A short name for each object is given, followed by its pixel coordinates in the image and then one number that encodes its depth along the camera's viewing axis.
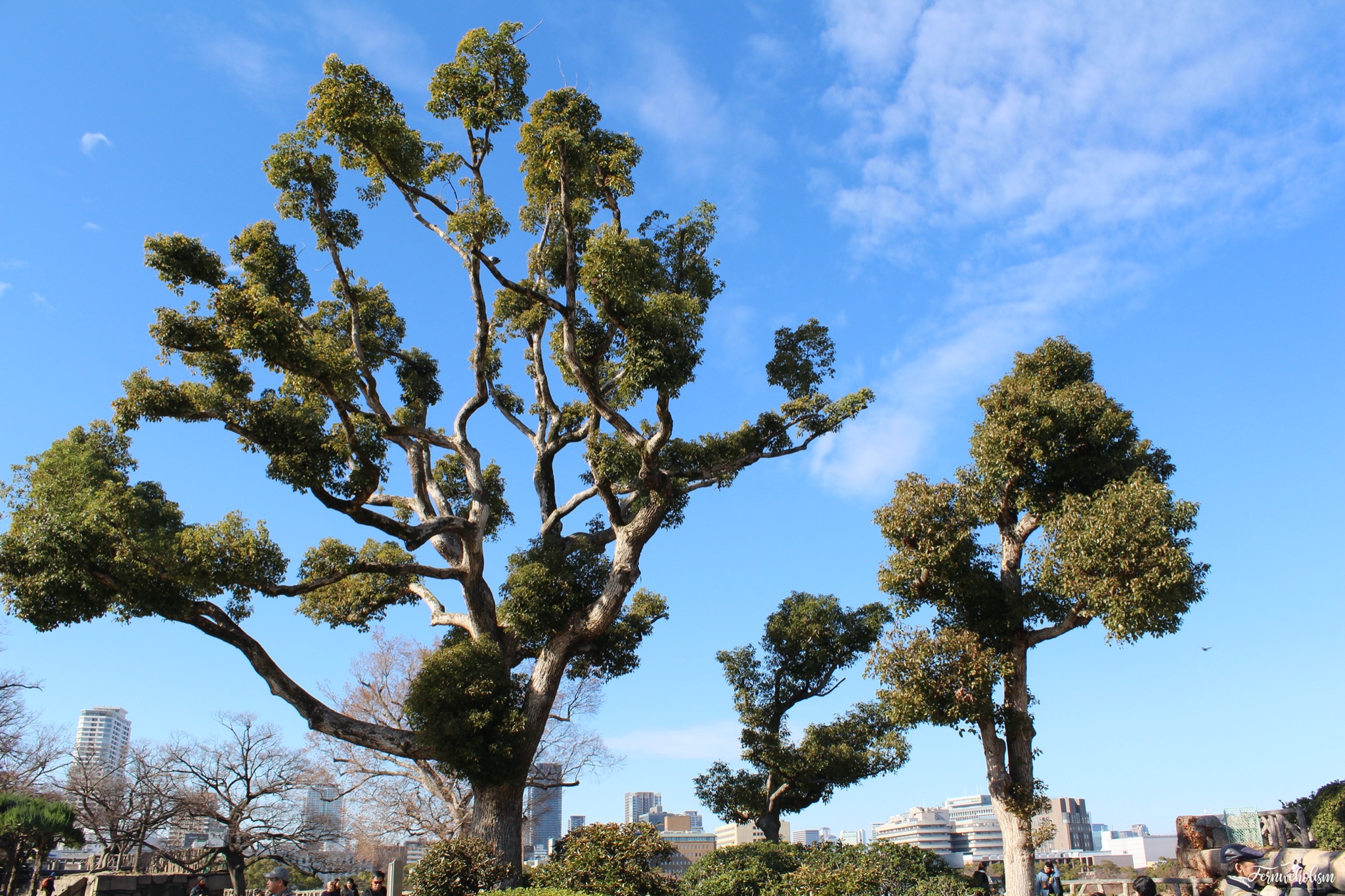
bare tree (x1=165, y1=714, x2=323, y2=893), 27.45
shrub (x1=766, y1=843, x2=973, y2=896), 11.16
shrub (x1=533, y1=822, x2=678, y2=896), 12.57
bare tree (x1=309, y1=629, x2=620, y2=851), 23.36
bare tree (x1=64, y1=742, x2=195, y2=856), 28.39
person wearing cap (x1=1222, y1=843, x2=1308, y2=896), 8.01
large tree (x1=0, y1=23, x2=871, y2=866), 11.54
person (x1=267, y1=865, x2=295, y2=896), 8.73
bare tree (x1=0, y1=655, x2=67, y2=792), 24.97
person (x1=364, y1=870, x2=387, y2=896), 12.33
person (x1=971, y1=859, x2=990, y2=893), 12.87
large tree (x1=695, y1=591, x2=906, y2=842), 19.12
